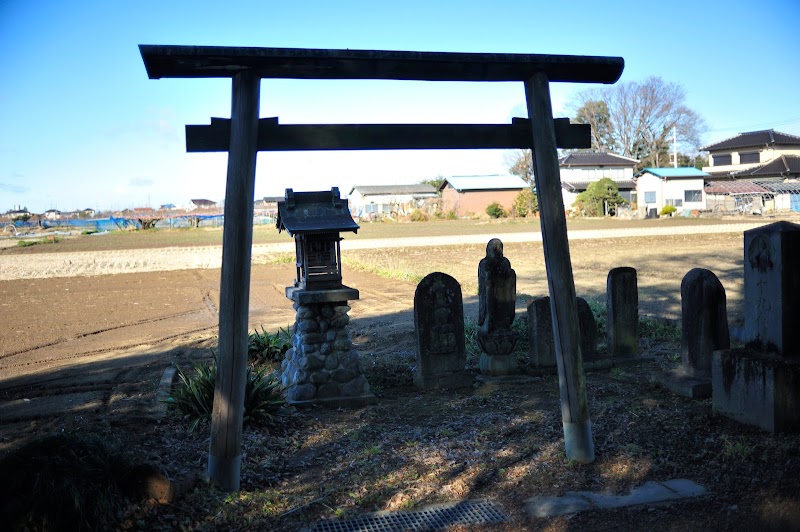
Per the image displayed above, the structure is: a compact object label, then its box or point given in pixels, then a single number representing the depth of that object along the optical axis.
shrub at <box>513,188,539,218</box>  61.03
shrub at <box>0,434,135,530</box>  3.57
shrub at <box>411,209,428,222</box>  65.25
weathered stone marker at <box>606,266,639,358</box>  8.58
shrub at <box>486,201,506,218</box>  62.69
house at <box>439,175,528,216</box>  71.19
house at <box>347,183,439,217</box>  82.31
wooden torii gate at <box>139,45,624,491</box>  4.50
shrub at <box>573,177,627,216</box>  59.25
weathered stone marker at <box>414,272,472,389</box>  7.75
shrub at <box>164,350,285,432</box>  6.16
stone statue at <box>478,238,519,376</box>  8.15
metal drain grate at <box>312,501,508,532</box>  4.10
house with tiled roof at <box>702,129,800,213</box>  54.31
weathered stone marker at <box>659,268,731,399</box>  7.07
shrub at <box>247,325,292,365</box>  9.43
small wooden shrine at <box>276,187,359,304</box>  7.15
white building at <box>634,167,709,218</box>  61.84
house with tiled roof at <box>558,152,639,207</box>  68.50
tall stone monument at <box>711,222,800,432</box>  5.31
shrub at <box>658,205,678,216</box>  56.88
